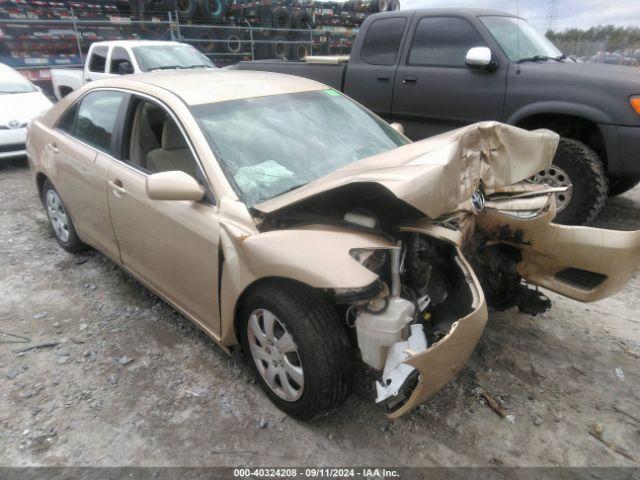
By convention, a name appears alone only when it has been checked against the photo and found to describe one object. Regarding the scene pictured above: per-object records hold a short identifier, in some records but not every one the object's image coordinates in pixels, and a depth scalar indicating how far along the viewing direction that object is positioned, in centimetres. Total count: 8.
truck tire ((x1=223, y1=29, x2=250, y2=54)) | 1437
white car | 688
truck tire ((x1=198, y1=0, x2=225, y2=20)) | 1400
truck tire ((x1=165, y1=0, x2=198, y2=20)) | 1352
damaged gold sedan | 197
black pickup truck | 418
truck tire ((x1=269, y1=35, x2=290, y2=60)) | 1534
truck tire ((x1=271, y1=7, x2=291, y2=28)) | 1545
